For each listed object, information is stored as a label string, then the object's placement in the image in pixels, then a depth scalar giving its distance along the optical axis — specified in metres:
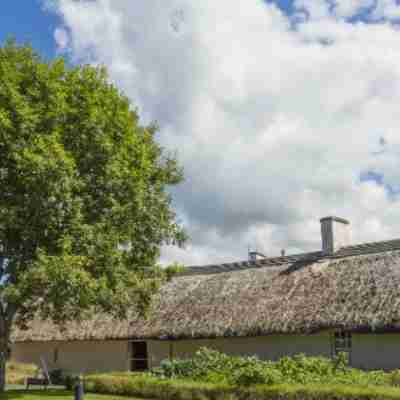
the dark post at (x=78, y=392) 8.70
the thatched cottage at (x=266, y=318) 21.55
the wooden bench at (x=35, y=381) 23.01
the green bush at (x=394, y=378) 16.72
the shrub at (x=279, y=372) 16.50
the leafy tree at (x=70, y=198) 16.92
